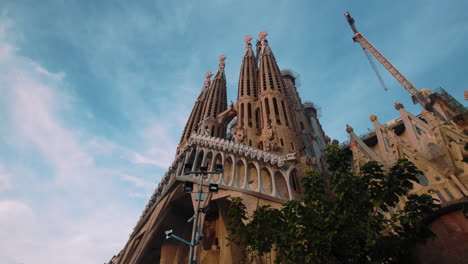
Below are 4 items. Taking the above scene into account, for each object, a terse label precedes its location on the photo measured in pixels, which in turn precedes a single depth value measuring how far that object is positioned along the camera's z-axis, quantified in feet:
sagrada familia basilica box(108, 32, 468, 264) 60.42
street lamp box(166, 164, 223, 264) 28.78
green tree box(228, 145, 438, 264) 22.88
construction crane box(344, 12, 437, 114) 120.47
